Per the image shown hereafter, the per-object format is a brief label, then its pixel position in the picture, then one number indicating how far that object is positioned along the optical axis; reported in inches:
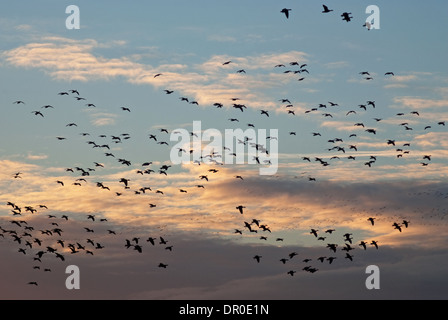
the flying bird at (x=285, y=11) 3310.0
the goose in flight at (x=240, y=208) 3959.2
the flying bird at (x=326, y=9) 3201.3
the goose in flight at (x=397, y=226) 4044.8
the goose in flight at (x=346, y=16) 3349.7
